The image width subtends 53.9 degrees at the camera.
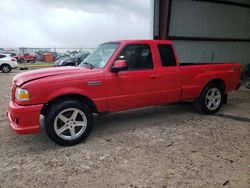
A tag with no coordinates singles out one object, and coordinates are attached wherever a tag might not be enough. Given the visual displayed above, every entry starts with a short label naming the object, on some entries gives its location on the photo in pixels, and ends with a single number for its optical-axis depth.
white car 19.31
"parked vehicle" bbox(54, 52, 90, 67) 16.00
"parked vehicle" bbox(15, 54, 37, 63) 37.41
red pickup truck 3.96
